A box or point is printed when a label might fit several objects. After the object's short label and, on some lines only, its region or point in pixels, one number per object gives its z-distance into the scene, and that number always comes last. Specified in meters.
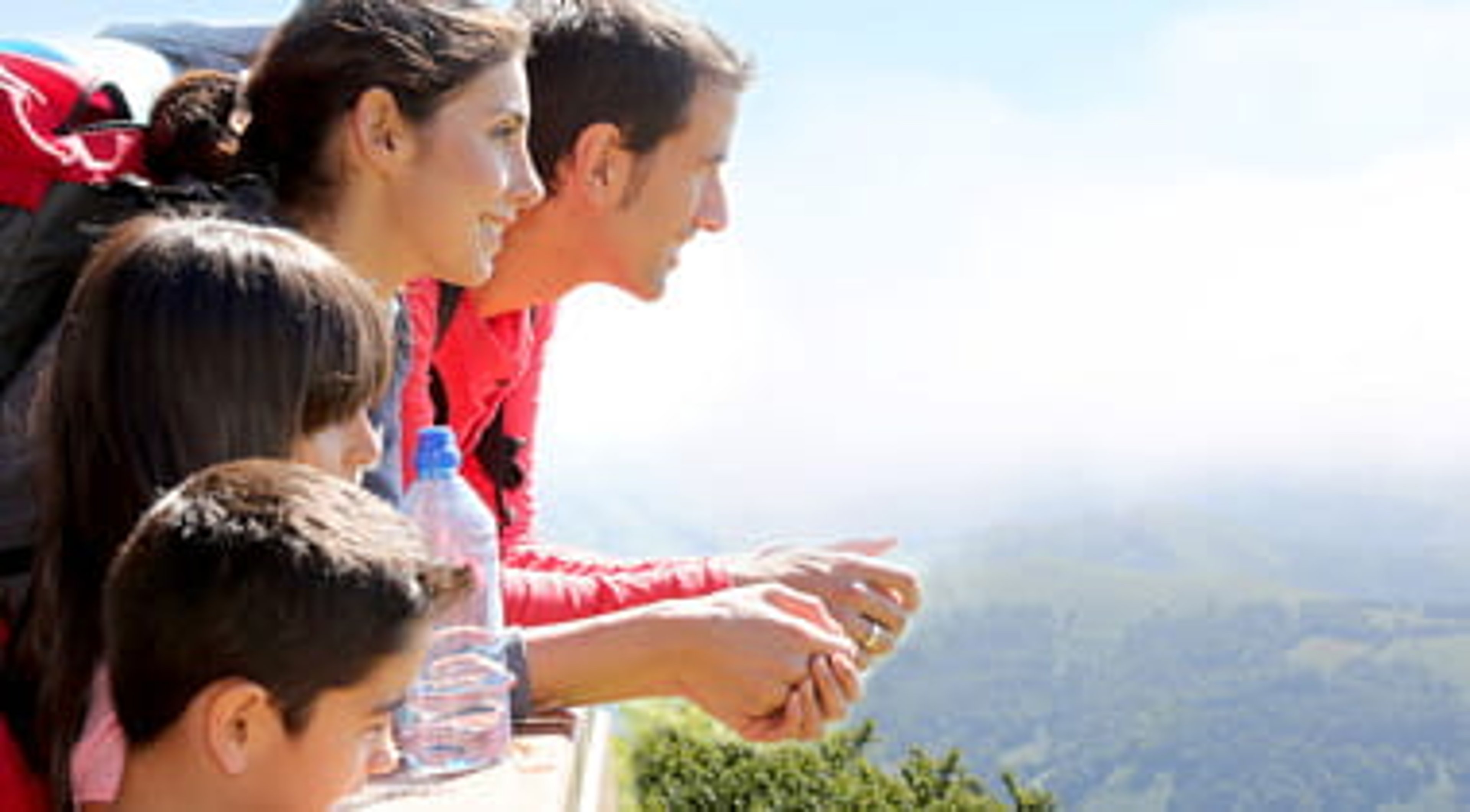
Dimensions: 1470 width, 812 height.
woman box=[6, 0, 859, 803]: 2.95
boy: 1.98
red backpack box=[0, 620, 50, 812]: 2.17
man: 3.88
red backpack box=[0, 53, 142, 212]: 2.52
